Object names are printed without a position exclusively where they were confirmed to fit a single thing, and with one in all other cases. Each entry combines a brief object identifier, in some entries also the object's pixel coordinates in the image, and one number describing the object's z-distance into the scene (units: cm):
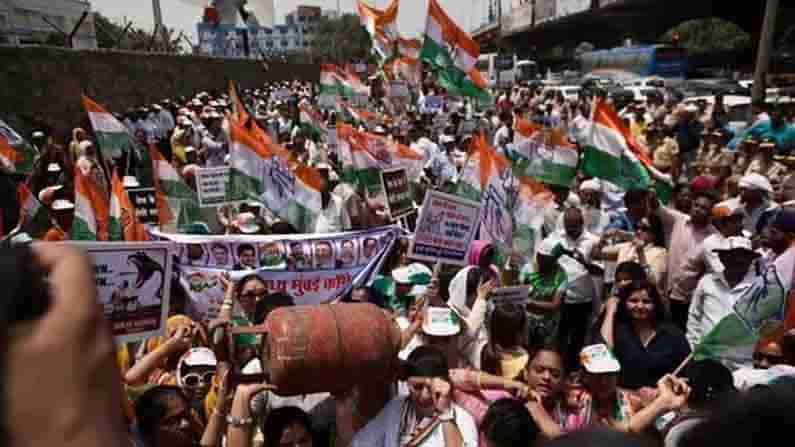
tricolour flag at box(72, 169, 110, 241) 521
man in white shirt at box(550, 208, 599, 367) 470
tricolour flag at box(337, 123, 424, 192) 724
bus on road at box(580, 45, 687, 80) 3569
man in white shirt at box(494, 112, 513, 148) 1171
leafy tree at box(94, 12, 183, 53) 2925
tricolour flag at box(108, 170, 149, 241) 513
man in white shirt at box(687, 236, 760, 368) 383
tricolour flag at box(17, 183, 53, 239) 557
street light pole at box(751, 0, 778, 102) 1605
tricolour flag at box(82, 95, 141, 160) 785
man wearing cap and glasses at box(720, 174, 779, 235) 533
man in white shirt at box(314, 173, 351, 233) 598
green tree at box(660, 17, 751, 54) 7481
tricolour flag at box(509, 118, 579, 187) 708
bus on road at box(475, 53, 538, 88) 3672
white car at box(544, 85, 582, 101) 2361
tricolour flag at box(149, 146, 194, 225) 627
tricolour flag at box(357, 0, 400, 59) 1459
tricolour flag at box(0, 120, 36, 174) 801
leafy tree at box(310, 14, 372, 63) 7050
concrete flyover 4419
